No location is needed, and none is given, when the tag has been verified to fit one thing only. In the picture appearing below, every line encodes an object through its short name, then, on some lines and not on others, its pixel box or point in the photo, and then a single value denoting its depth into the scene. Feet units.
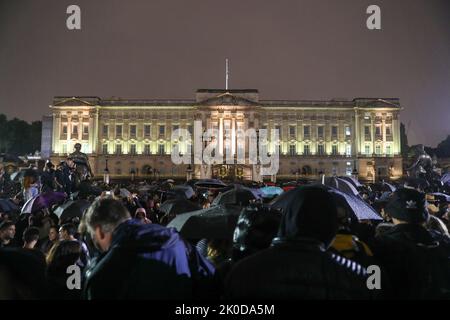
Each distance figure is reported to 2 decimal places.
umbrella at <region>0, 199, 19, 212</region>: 32.07
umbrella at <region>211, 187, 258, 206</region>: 26.19
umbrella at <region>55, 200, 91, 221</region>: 28.58
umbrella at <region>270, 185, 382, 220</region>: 19.65
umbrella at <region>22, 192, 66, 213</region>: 30.17
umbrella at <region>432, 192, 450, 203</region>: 35.89
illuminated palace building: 243.60
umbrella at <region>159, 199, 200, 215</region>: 30.30
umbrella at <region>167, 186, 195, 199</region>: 44.29
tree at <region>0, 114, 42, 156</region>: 267.16
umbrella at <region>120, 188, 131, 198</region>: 40.60
